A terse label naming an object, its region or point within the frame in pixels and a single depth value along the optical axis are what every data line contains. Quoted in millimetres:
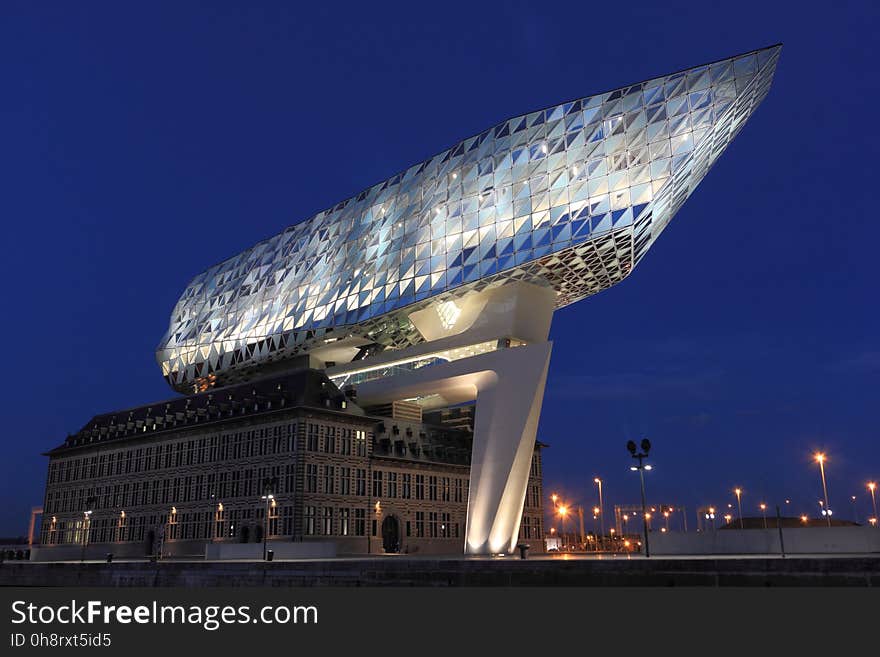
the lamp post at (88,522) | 83794
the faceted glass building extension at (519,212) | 56938
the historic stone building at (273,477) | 67875
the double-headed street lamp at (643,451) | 42094
